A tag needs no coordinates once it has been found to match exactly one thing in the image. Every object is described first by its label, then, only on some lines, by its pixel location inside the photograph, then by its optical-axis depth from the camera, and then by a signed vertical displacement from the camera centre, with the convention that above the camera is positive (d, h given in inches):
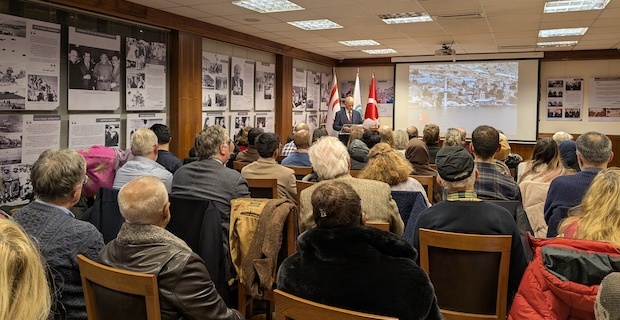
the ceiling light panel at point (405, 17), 259.8 +61.9
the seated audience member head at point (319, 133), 271.3 -0.9
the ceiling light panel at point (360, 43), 361.9 +66.0
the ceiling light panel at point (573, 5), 234.8 +62.7
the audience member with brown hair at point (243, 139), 230.4 -4.1
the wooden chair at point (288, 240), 112.4 -24.6
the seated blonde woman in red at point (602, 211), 78.8 -12.4
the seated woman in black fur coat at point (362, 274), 63.3 -18.4
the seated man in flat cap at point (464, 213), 91.6 -14.9
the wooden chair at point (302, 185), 131.2 -14.2
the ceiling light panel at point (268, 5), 235.6 +60.7
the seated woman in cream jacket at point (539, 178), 147.6 -13.9
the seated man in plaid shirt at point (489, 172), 128.6 -10.1
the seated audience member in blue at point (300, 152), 190.2 -8.1
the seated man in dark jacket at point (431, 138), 232.8 -2.4
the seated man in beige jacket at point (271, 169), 149.6 -11.9
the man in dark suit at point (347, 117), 412.8 +12.4
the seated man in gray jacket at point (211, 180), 126.6 -13.0
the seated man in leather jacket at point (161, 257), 70.3 -18.6
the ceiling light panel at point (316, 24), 283.0 +62.7
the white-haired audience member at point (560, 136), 218.7 -0.5
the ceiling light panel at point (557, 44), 363.4 +67.6
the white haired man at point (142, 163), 138.9 -9.7
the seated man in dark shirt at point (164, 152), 175.2 -8.3
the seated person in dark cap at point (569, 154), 156.6 -6.1
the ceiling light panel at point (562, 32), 309.7 +65.5
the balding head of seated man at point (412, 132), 328.2 +0.4
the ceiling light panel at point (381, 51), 413.8 +68.3
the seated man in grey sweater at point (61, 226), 79.0 -16.1
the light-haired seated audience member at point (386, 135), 209.8 -1.2
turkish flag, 439.2 +22.9
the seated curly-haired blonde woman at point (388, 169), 132.6 -9.8
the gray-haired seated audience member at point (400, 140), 243.4 -3.7
